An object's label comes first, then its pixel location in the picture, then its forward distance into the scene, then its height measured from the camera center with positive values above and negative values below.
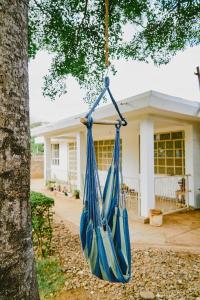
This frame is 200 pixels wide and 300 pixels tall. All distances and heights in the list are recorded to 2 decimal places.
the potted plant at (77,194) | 8.38 -1.32
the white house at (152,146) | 5.16 +0.34
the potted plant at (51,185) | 10.22 -1.21
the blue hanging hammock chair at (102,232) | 1.76 -0.61
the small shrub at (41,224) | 3.37 -0.96
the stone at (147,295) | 2.41 -1.45
